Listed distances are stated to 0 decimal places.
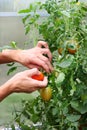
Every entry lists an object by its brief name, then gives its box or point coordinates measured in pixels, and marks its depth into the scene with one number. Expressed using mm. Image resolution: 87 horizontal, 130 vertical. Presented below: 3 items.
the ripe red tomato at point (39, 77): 1330
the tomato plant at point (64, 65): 1285
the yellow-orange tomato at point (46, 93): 1398
